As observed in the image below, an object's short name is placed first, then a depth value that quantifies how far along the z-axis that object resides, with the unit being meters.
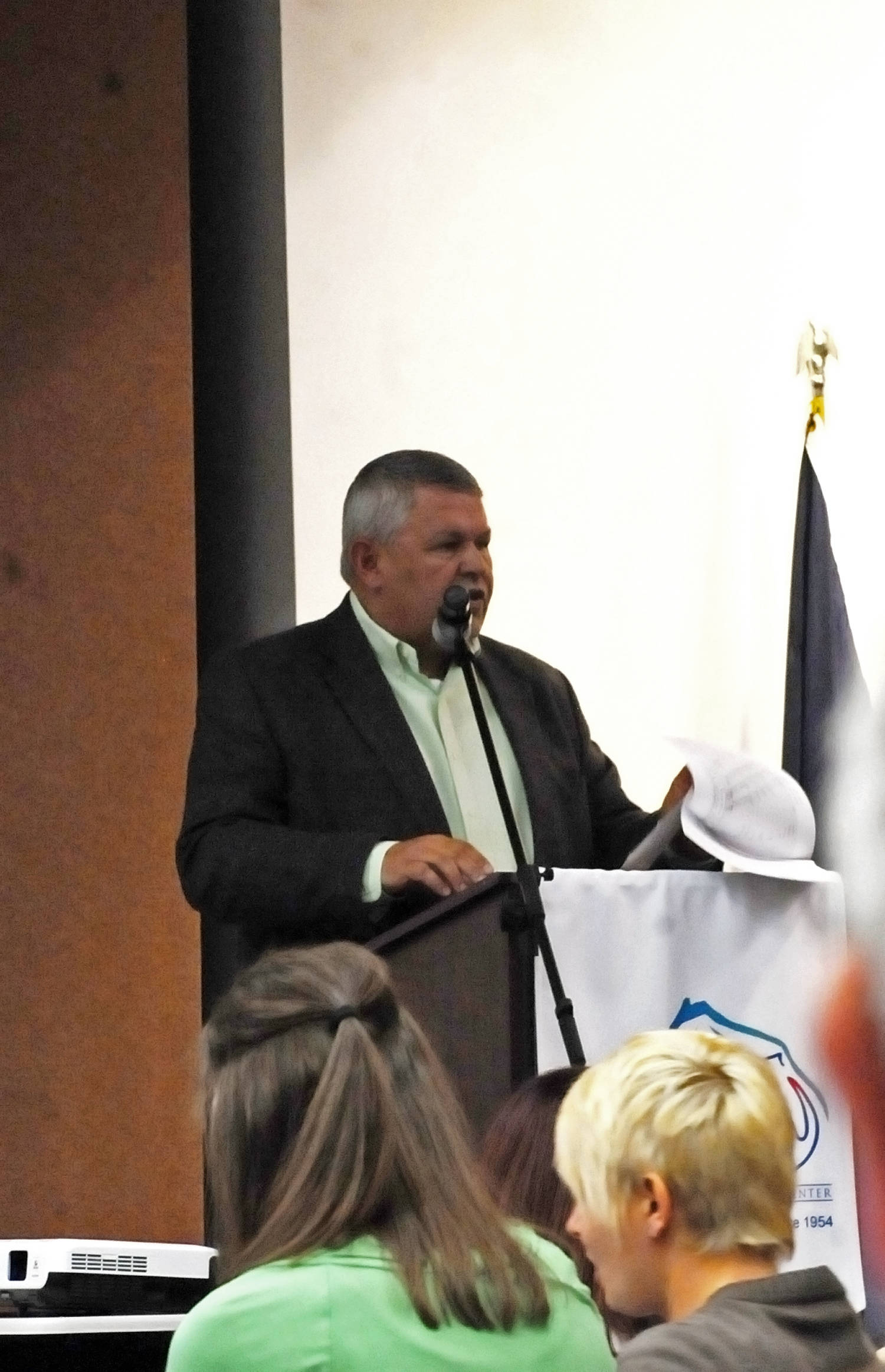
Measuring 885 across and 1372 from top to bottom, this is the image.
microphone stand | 5.20
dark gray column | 10.34
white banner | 5.59
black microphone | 5.93
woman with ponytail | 3.27
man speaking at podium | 6.17
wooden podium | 5.32
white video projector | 4.95
